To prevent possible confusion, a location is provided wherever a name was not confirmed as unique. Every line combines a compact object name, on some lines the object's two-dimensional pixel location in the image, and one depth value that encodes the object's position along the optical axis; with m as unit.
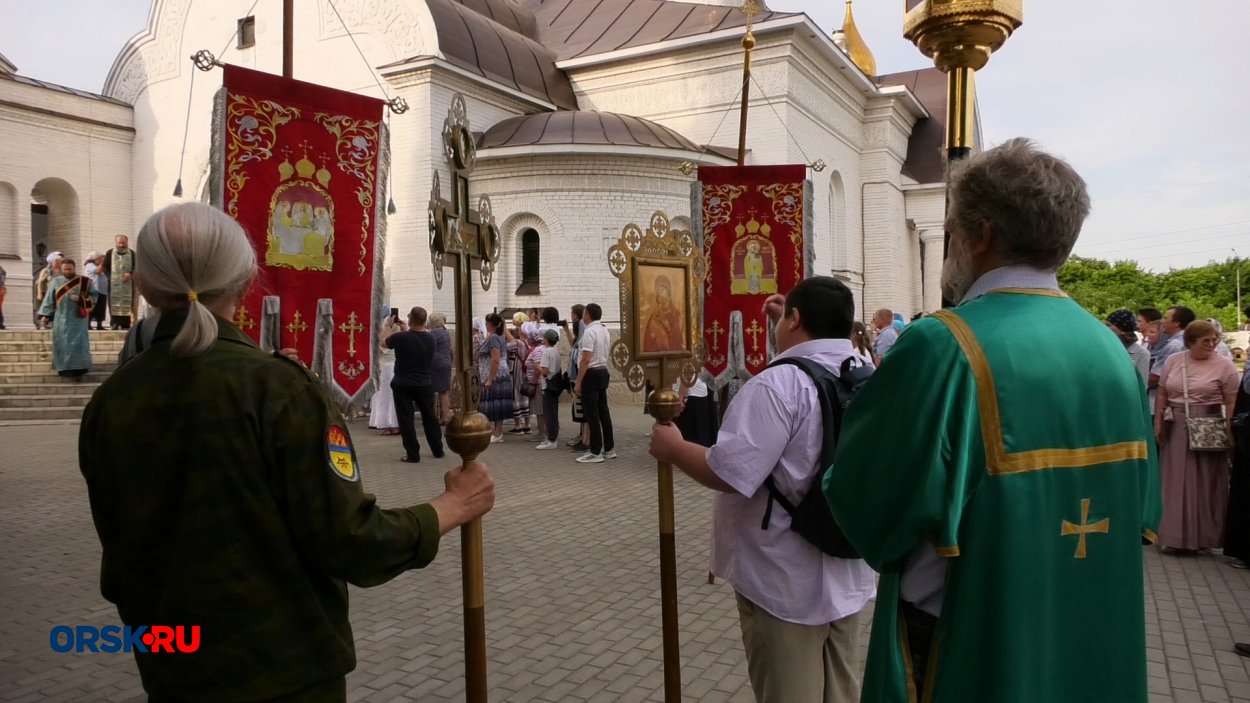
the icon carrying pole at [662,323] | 3.41
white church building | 19.45
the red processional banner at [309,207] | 3.99
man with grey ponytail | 1.65
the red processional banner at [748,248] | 7.70
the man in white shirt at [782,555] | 2.58
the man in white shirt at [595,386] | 9.84
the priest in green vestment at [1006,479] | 1.67
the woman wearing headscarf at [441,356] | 11.59
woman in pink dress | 6.20
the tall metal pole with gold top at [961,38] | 2.63
